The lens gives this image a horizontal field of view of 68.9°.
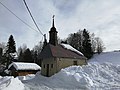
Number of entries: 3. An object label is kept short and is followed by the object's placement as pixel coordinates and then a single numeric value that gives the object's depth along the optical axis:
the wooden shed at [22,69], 19.29
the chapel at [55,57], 12.77
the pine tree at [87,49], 26.34
